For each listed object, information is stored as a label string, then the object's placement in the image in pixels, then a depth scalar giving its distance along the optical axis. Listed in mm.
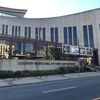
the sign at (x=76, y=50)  22678
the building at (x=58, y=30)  24444
